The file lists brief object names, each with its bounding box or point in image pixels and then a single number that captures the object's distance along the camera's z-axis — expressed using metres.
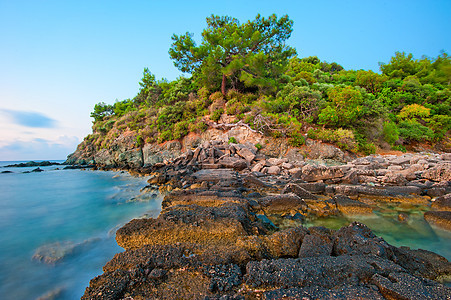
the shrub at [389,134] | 19.11
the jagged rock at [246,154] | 14.26
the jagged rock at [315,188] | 7.60
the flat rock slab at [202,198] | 6.03
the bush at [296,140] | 16.14
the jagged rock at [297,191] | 6.77
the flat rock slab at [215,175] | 9.97
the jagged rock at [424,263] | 2.73
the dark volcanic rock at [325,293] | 1.84
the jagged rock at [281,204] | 5.83
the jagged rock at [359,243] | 2.80
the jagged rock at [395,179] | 8.61
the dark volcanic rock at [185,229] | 3.51
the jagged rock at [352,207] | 5.82
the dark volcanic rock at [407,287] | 1.81
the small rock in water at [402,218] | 5.32
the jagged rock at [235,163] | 13.11
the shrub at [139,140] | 24.64
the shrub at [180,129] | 22.05
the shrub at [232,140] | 17.73
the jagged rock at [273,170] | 11.91
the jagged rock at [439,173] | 8.38
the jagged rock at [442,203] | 5.95
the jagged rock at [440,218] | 4.88
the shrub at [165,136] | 22.80
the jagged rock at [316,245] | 2.90
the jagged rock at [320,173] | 9.14
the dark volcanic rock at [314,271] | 2.16
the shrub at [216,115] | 20.97
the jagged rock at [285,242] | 3.03
